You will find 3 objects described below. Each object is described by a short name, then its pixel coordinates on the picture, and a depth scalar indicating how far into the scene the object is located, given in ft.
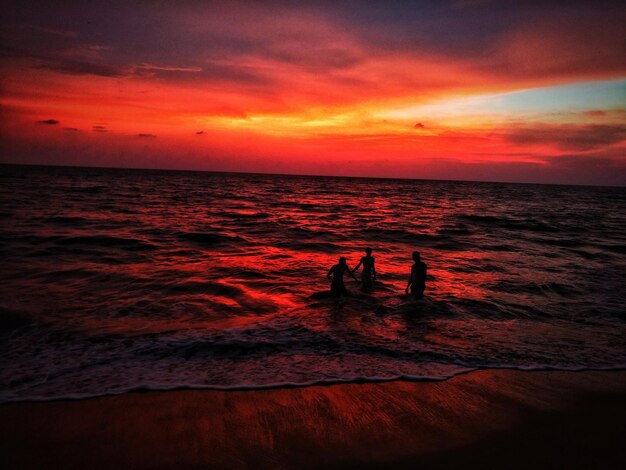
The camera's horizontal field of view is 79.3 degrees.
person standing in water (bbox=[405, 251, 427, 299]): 38.96
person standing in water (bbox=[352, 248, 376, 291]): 43.65
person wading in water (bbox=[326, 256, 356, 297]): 39.11
